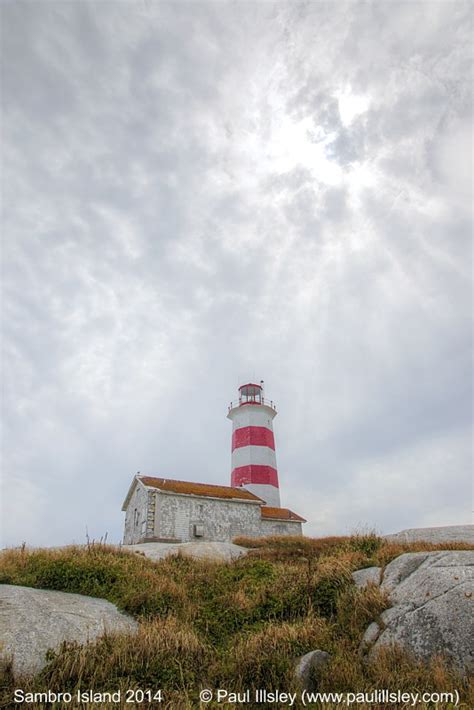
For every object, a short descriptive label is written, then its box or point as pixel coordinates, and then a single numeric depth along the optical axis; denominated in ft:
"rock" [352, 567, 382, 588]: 28.76
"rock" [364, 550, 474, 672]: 20.49
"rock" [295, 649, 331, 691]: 19.19
